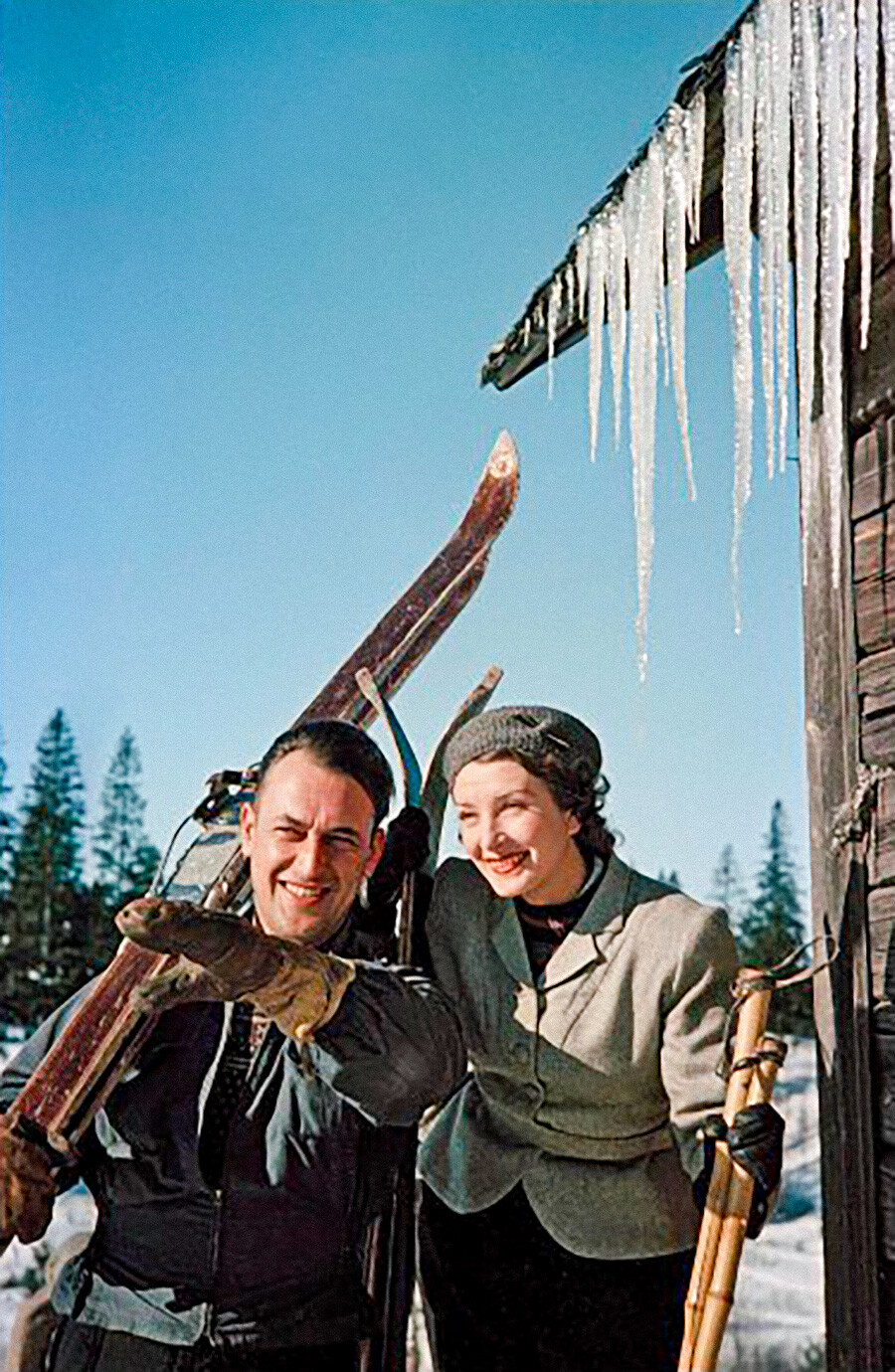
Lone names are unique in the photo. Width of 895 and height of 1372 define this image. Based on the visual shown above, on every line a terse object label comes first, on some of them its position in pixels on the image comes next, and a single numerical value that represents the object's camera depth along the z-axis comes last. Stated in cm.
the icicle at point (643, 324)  312
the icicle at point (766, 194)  278
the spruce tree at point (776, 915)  3062
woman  283
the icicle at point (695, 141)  293
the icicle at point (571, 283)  336
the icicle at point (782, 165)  276
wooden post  288
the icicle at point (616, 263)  322
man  247
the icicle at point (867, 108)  266
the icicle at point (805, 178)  277
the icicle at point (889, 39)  262
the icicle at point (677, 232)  300
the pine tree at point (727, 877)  3653
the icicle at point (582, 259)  330
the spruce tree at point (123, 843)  3231
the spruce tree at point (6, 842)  3039
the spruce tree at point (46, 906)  2855
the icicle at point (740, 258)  289
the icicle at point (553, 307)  341
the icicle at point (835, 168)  272
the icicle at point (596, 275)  326
